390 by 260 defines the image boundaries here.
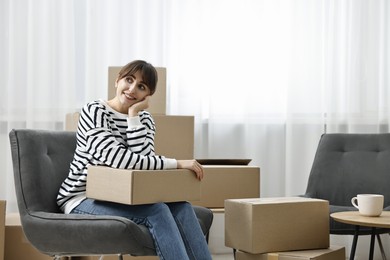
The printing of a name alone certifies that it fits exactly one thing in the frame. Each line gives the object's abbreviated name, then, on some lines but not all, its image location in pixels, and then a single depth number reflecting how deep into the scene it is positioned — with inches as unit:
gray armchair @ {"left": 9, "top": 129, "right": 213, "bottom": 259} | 127.3
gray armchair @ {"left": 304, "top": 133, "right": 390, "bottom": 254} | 200.8
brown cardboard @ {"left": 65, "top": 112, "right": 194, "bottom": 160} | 185.8
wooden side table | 143.2
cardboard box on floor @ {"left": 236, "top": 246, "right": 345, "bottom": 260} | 150.7
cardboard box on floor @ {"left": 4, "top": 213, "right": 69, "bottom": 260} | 175.5
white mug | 154.2
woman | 129.5
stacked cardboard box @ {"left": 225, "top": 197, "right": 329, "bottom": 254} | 153.8
